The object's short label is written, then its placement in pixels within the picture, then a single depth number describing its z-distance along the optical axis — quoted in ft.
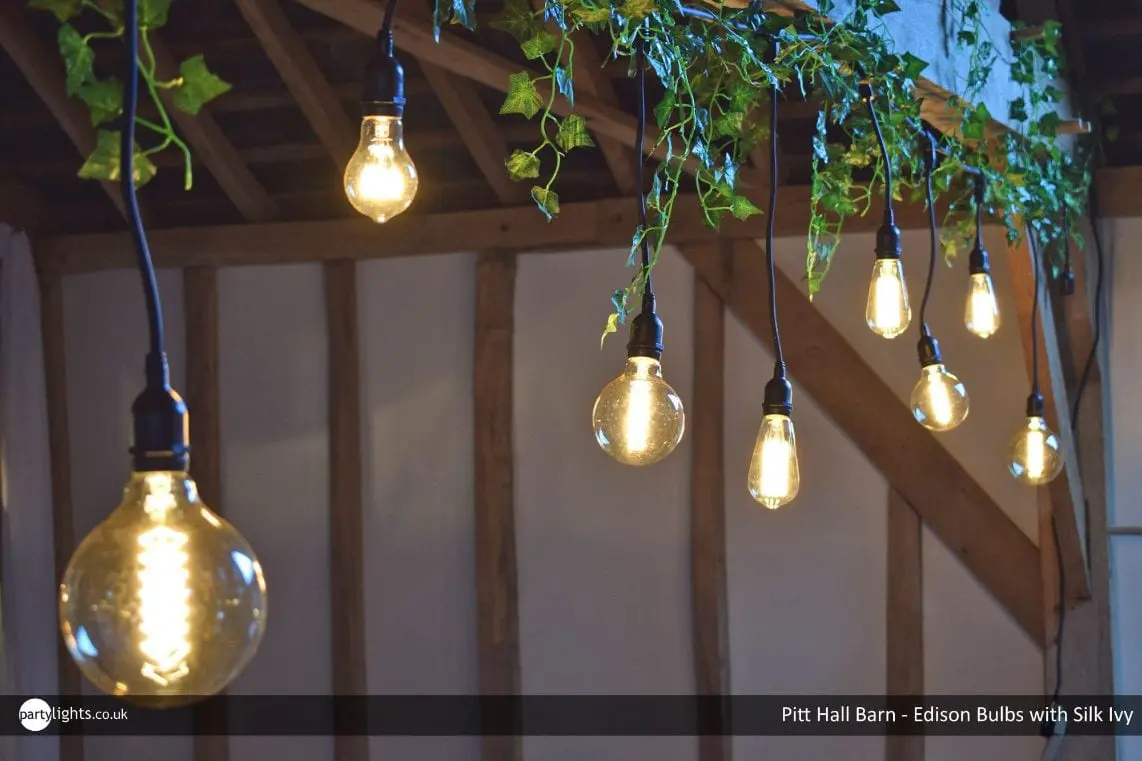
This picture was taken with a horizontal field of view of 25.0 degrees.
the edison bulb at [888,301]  10.65
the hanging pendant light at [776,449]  9.57
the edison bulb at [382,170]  8.32
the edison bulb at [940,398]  11.49
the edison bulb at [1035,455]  13.24
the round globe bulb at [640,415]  8.89
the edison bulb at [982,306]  12.69
